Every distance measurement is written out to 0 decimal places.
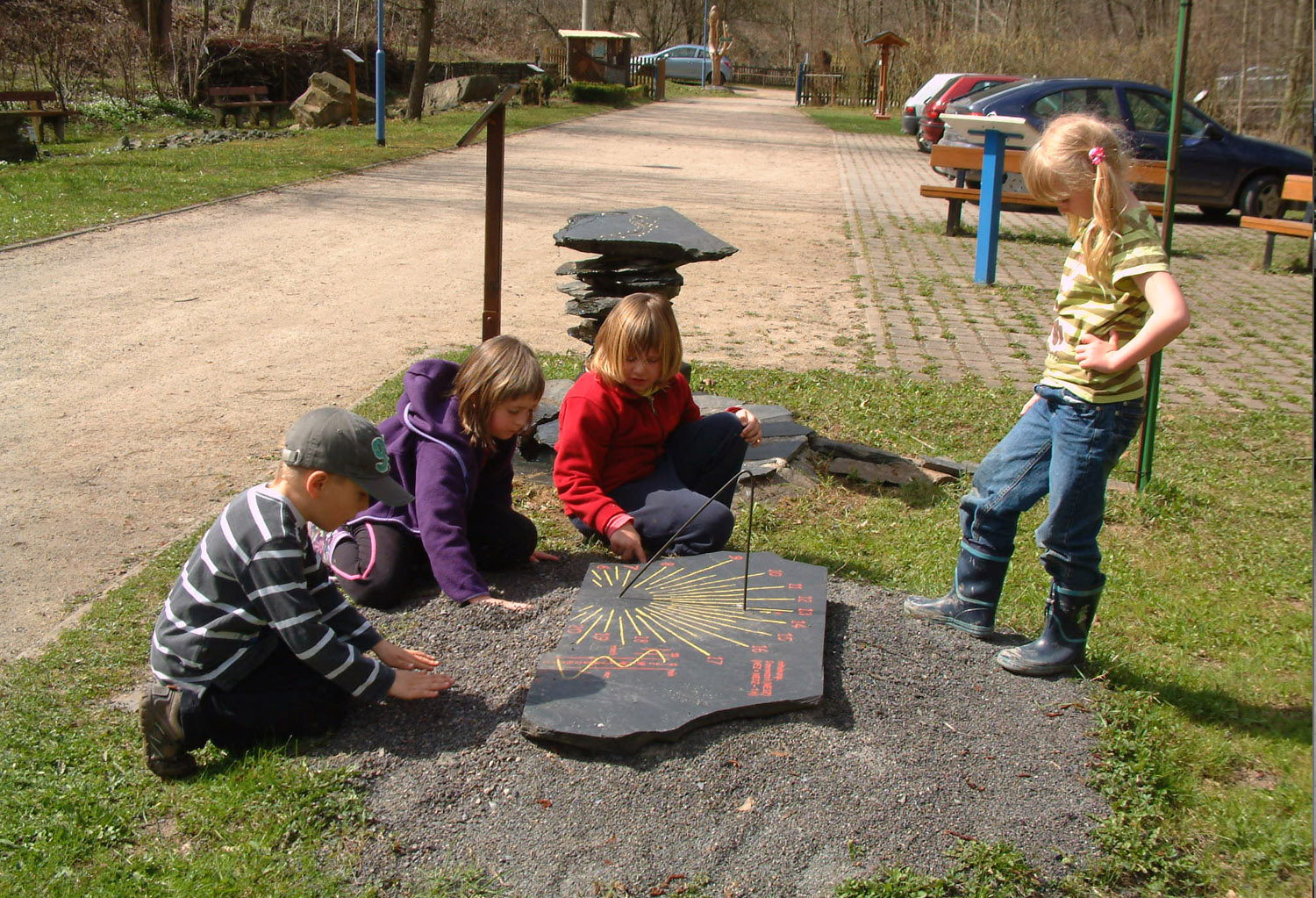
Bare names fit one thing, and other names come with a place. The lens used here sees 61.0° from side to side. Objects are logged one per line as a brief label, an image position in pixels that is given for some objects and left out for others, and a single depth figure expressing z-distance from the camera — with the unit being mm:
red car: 18469
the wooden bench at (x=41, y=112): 17609
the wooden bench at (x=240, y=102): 23500
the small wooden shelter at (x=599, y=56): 36562
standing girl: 2979
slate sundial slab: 2791
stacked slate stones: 4953
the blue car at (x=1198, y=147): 13836
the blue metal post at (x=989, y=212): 9977
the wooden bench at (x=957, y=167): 11750
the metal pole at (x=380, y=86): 17312
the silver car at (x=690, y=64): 49062
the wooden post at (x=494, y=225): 4285
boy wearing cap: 2664
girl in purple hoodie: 3455
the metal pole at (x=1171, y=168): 4496
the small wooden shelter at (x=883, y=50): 32125
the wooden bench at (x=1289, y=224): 10391
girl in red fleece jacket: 3770
